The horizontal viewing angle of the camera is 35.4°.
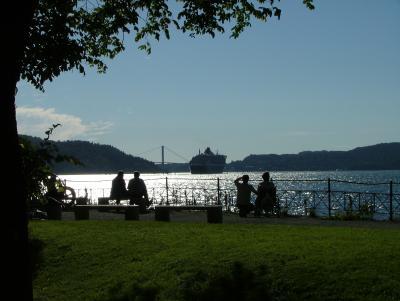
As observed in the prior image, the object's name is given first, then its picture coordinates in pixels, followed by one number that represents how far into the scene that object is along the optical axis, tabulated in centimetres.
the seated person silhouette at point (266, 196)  2184
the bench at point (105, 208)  1952
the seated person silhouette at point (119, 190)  2505
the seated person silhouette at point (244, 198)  2164
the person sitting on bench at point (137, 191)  2477
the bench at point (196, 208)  1853
